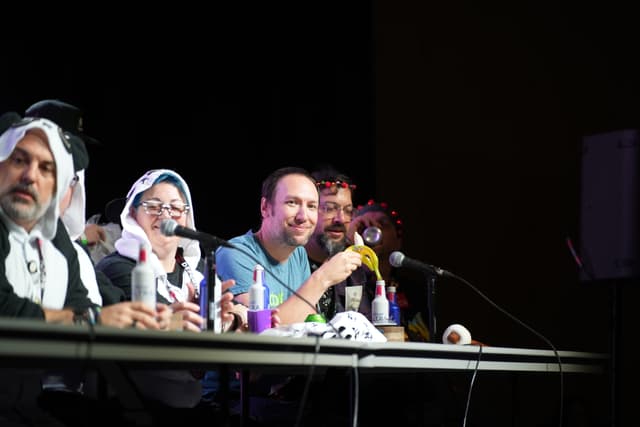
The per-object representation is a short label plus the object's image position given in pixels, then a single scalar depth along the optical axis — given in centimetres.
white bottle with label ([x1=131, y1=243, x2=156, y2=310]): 478
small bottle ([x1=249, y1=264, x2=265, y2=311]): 622
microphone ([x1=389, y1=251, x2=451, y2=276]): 638
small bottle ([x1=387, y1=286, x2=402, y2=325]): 739
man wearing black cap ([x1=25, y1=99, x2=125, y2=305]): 566
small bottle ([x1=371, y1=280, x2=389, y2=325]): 662
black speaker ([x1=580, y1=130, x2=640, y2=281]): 564
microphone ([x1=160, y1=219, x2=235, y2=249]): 498
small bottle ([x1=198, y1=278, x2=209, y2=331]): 509
